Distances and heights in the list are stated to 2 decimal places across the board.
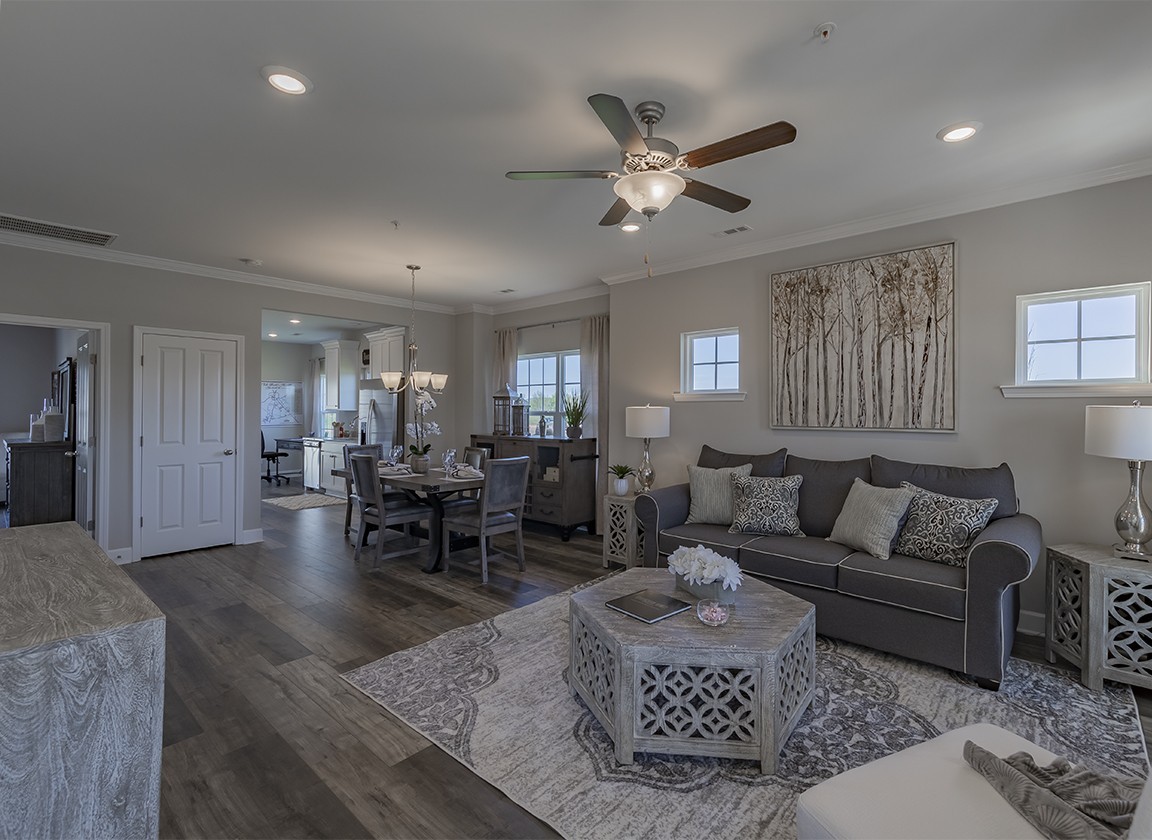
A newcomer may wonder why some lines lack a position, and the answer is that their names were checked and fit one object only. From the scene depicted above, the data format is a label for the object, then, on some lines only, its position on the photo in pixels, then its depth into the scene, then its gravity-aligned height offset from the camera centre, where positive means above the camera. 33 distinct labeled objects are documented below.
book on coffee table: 2.38 -0.86
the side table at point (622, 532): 4.61 -1.00
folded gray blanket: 1.14 -0.83
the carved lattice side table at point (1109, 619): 2.59 -0.97
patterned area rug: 1.91 -1.34
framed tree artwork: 3.68 +0.51
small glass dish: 2.28 -0.82
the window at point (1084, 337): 3.11 +0.47
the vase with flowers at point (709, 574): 2.41 -0.70
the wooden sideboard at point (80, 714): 1.14 -0.66
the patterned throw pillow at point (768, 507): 3.75 -0.63
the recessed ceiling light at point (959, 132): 2.65 +1.38
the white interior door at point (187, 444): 4.95 -0.31
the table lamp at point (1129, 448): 2.64 -0.15
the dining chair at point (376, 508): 4.55 -0.84
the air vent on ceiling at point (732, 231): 4.12 +1.38
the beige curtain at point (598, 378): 5.83 +0.38
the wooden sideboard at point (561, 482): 5.82 -0.73
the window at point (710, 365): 4.77 +0.44
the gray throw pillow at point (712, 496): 4.07 -0.61
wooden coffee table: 2.09 -1.05
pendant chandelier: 5.38 +0.31
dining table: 4.53 -0.63
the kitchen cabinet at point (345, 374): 9.12 +0.61
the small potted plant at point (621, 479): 4.84 -0.58
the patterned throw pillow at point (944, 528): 3.02 -0.62
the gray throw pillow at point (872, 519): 3.21 -0.62
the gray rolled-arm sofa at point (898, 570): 2.66 -0.85
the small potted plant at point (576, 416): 5.94 -0.03
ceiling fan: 2.03 +1.02
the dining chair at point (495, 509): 4.44 -0.81
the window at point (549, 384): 6.48 +0.35
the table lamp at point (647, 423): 4.73 -0.08
